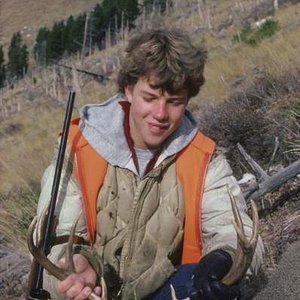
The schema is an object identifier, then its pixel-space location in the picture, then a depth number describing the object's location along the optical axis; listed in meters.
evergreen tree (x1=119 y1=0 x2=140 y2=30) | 46.34
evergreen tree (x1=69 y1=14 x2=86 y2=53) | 45.97
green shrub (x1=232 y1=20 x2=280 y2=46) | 14.46
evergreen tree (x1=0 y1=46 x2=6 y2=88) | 50.88
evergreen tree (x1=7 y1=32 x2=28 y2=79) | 52.78
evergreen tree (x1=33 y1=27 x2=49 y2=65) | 48.84
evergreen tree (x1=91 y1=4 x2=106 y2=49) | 47.34
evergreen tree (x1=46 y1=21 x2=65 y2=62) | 47.09
